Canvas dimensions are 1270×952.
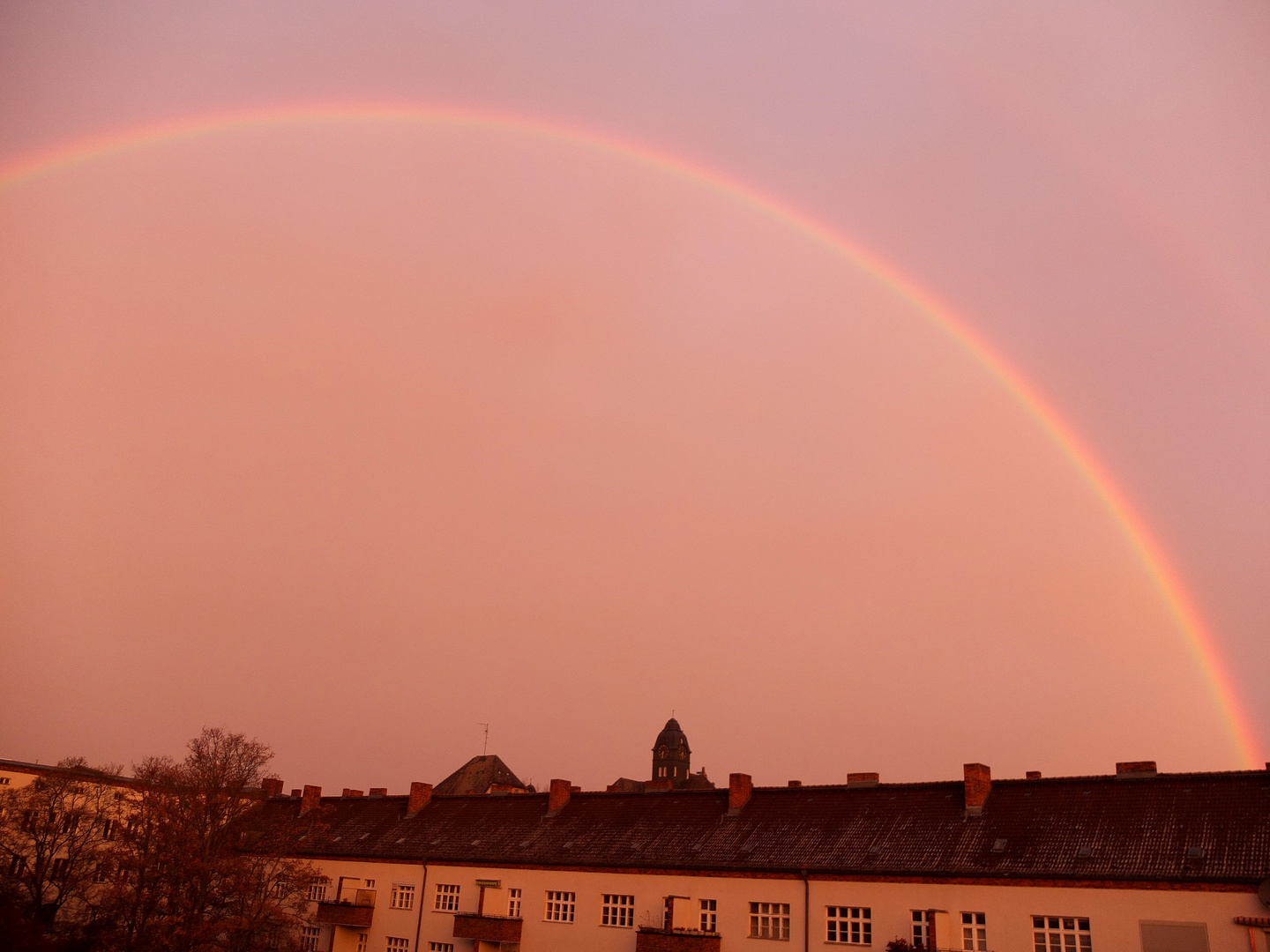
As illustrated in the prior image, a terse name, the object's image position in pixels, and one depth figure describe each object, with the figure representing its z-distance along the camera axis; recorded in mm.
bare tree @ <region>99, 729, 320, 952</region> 41375
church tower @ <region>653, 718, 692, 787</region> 128375
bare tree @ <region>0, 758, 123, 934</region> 50906
